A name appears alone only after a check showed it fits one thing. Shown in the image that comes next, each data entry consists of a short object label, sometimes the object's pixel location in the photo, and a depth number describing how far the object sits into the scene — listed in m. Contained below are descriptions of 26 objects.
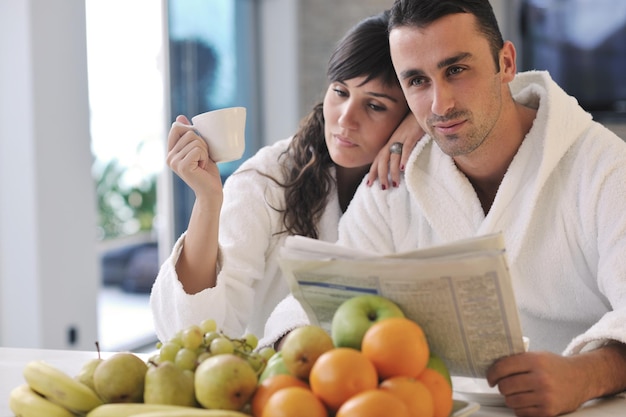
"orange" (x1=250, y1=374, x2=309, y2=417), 1.43
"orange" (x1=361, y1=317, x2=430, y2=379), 1.42
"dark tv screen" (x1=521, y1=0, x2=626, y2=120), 5.05
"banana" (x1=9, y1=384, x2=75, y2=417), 1.50
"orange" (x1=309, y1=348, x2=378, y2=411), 1.39
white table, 1.60
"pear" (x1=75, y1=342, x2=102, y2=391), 1.53
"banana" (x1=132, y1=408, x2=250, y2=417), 1.38
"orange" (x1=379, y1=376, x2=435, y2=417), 1.39
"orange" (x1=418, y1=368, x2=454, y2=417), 1.44
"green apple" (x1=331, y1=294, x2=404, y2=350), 1.47
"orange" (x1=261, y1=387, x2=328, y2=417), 1.38
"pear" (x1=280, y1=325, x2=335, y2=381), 1.45
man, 2.01
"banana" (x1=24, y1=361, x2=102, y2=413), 1.49
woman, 2.15
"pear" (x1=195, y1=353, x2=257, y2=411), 1.42
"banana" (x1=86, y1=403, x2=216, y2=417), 1.43
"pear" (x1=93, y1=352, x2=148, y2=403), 1.50
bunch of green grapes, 1.51
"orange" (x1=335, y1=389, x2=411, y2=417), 1.35
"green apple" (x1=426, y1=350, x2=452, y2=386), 1.49
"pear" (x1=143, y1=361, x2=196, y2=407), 1.45
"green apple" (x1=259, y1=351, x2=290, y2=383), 1.47
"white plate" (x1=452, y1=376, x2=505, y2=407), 1.61
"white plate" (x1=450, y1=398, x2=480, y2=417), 1.49
